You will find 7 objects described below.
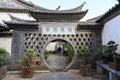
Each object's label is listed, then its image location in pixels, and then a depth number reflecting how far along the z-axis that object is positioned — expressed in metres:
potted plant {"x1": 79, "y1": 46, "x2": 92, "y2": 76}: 3.25
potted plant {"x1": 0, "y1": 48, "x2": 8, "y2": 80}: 2.91
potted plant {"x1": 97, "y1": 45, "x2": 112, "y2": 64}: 2.87
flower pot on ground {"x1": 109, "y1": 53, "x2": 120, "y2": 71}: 2.22
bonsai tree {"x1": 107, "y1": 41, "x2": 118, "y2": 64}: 2.69
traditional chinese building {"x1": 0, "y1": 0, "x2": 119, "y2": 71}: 3.67
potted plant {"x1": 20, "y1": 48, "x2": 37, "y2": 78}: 3.14
